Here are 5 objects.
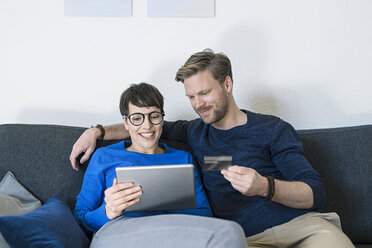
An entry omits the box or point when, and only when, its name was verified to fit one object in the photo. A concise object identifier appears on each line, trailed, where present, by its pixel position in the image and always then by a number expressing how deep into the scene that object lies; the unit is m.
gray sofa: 1.71
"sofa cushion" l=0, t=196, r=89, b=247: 1.13
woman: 1.56
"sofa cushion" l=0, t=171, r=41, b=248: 1.53
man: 1.48
